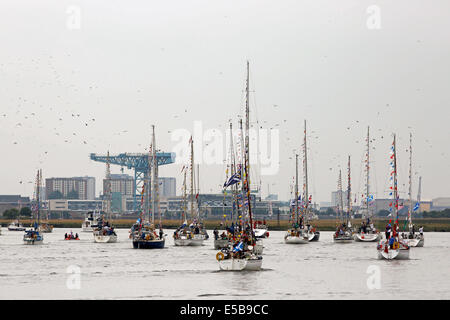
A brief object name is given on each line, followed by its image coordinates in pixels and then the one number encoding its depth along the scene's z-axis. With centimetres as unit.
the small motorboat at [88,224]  16828
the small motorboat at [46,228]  15162
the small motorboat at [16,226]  16850
